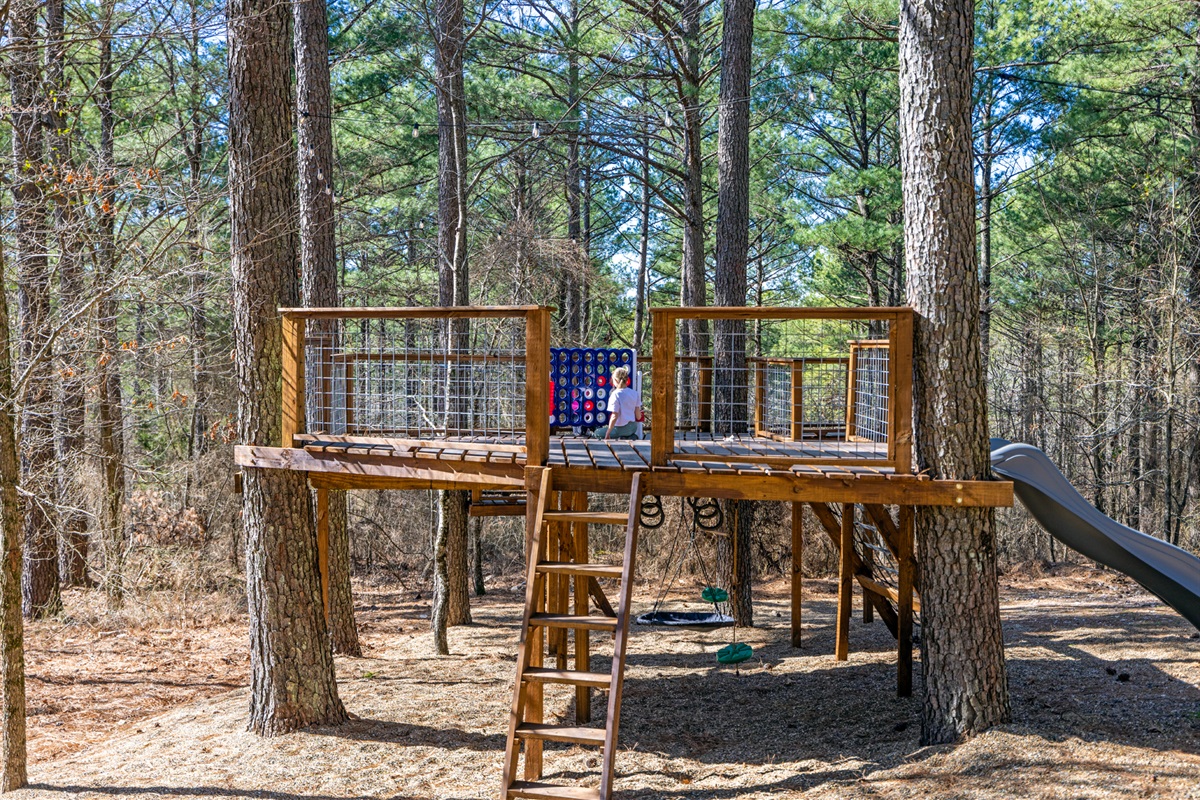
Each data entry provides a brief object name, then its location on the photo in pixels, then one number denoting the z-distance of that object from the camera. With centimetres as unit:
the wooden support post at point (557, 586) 720
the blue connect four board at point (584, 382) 1025
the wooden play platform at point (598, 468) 559
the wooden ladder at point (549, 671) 505
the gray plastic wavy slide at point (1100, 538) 660
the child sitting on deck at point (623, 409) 866
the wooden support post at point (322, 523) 973
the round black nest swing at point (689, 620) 1143
